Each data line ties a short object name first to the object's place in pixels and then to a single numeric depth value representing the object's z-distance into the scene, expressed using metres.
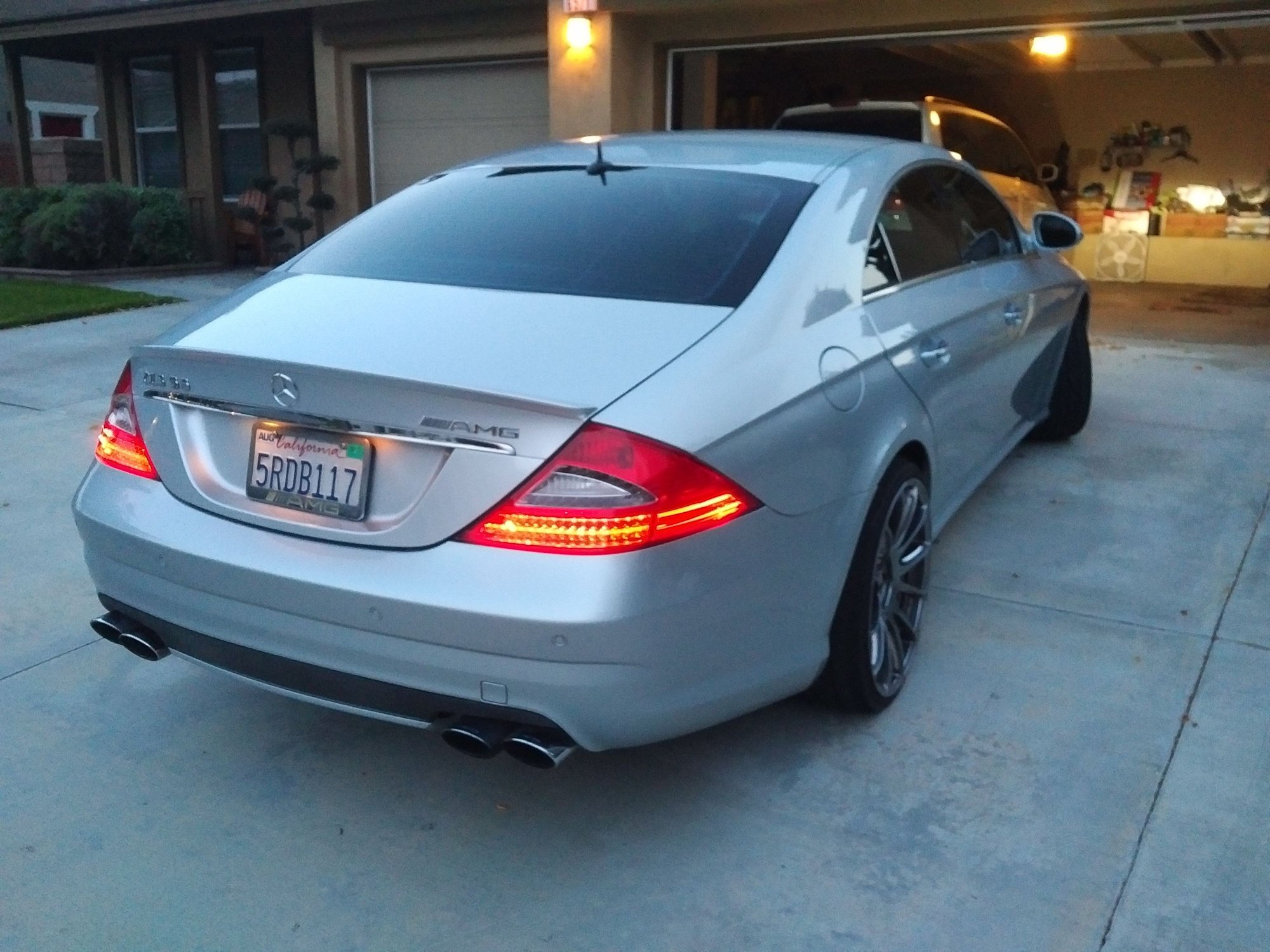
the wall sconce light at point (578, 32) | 9.88
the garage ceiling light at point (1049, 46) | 10.78
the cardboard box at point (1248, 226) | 13.91
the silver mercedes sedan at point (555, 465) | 2.32
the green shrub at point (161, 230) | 12.89
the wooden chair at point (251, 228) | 13.66
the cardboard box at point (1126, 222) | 14.48
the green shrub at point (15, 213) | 13.25
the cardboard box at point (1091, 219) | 14.77
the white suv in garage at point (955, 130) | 9.08
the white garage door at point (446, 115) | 11.41
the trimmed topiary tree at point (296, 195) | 12.27
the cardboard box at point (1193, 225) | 14.20
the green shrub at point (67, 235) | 12.27
